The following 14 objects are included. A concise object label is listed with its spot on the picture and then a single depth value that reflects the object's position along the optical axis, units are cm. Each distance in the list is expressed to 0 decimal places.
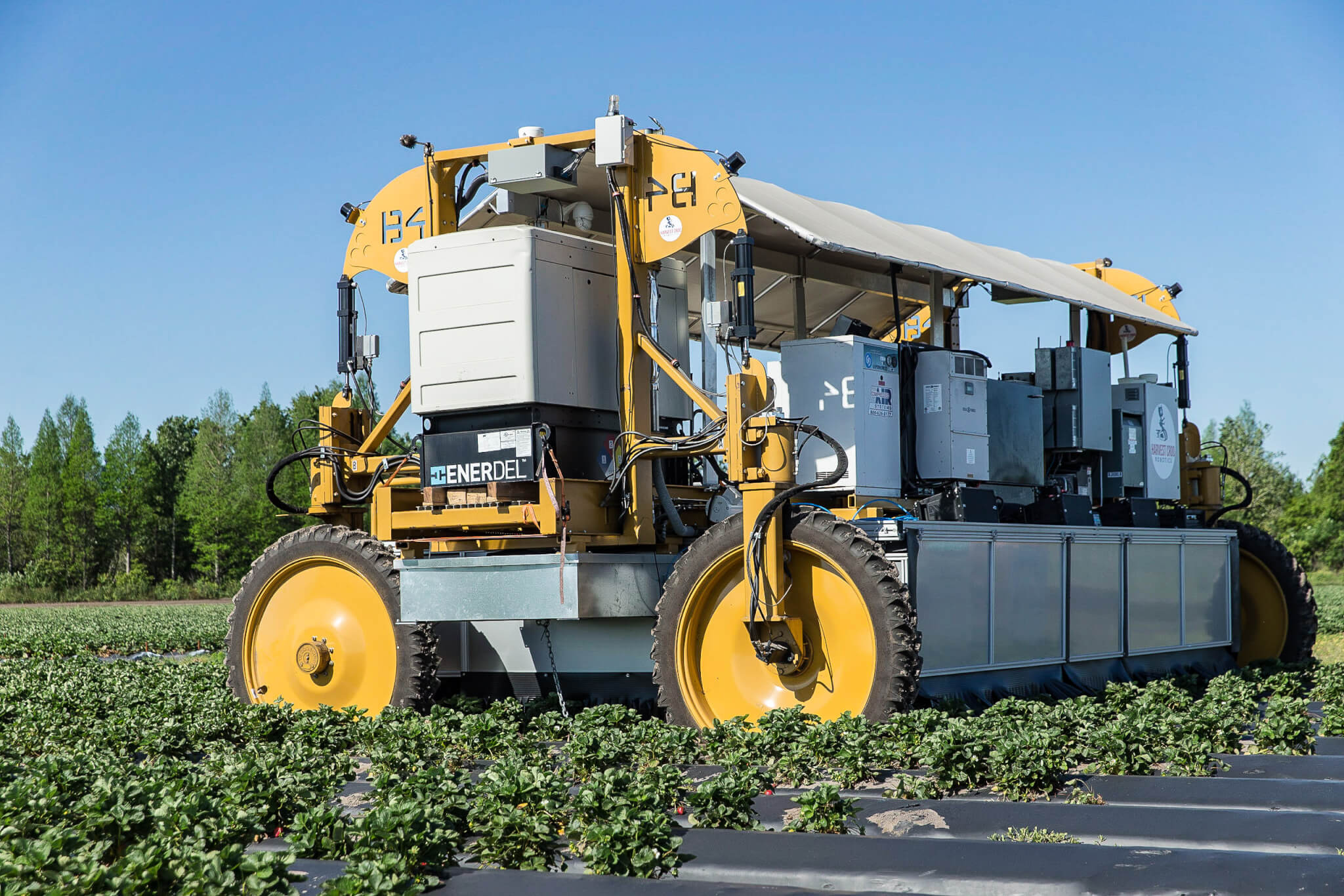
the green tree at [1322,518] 8078
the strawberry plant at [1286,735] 796
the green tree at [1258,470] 7231
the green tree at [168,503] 7851
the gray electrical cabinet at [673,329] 1002
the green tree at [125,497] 7625
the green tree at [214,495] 7231
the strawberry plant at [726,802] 579
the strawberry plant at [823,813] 570
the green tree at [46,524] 7456
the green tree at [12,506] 7725
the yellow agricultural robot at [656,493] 856
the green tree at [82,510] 7575
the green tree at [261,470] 7231
